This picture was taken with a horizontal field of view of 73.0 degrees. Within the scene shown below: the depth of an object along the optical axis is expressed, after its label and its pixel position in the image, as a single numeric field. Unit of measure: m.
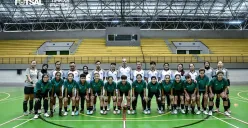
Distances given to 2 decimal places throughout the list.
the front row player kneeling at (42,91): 6.10
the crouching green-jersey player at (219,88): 6.33
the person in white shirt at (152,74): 7.60
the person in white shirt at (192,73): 7.00
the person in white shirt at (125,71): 8.00
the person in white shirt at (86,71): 7.51
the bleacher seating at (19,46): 21.77
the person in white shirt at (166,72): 7.17
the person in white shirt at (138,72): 7.49
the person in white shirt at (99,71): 7.28
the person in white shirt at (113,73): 8.02
